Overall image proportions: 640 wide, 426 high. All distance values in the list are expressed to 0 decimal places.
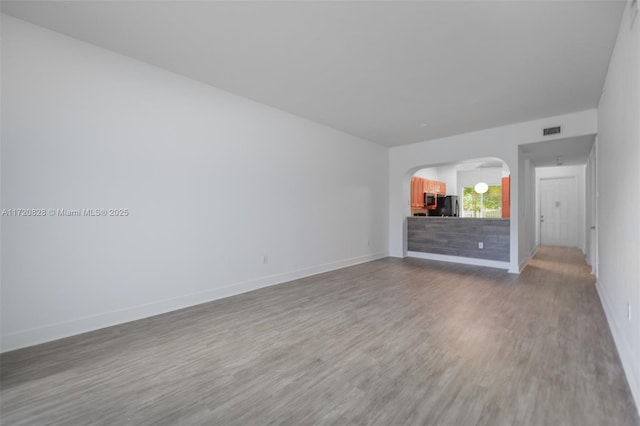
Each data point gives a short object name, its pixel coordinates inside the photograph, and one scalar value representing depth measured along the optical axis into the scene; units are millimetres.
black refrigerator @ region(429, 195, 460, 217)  7184
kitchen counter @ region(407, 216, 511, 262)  5320
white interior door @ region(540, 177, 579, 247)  7941
